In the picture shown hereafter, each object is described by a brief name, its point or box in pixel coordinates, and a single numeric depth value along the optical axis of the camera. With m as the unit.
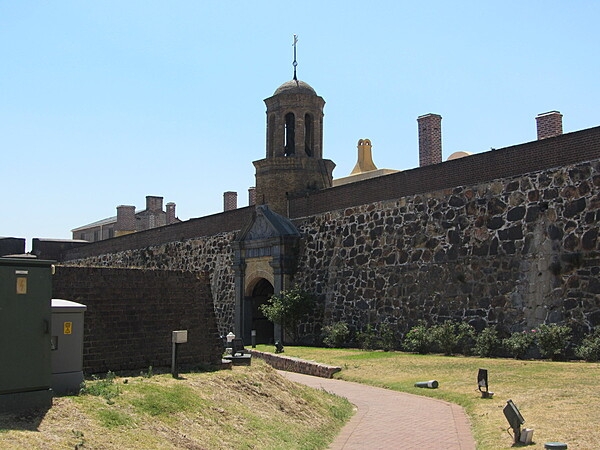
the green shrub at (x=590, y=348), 15.82
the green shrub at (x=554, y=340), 16.67
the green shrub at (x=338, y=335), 23.14
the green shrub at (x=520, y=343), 17.44
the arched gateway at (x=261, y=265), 26.28
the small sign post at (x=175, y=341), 12.03
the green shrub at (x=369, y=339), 22.05
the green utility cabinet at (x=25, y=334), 8.30
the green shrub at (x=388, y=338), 21.47
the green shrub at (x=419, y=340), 19.91
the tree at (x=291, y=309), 25.08
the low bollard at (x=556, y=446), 8.52
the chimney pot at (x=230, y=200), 44.25
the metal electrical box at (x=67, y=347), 9.77
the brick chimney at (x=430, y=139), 26.77
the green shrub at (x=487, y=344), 18.23
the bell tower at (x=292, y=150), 27.55
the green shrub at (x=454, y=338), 19.05
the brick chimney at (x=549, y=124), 21.70
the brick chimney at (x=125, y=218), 55.62
